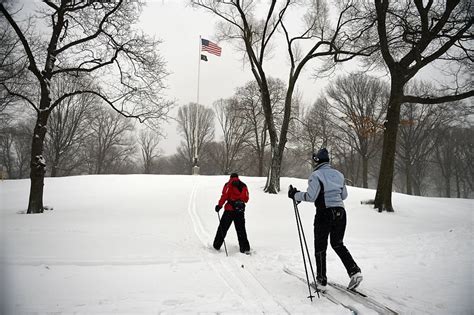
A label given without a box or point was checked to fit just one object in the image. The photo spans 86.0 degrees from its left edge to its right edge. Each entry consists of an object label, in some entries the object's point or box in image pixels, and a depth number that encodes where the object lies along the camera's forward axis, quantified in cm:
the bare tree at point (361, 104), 2661
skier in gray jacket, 391
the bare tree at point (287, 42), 1452
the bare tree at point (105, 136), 3845
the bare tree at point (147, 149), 4941
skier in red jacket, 596
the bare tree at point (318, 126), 3052
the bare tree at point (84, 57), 1015
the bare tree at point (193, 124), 4419
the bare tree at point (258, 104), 2891
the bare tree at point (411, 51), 1038
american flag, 2003
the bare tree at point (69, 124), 2833
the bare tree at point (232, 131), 3731
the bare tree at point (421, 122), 2639
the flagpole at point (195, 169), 2666
